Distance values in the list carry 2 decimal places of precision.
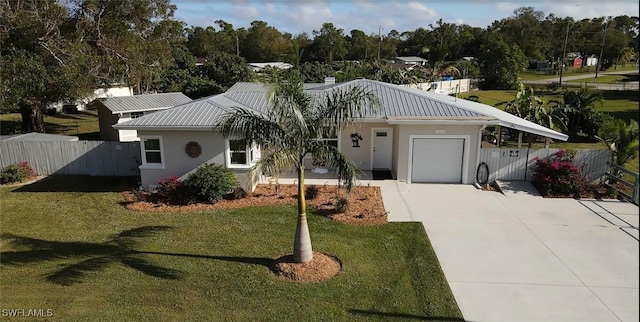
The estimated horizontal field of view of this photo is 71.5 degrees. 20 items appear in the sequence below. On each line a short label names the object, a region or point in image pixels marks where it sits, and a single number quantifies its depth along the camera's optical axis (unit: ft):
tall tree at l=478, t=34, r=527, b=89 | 187.73
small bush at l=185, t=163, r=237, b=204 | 48.26
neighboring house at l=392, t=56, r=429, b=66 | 241.35
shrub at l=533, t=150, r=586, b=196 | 50.80
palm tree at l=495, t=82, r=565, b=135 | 73.97
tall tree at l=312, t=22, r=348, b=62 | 279.28
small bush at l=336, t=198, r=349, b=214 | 45.14
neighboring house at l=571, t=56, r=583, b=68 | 265.75
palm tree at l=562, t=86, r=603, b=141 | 81.05
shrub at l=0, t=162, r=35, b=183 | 57.62
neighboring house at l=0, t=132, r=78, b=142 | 61.52
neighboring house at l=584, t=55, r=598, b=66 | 271.00
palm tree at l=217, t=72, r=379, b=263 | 30.40
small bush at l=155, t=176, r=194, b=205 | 49.26
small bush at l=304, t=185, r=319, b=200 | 49.93
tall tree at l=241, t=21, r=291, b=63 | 271.08
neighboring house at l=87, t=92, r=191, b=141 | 82.23
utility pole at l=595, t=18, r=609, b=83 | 218.89
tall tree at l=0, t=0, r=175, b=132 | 67.31
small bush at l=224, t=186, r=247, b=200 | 49.88
